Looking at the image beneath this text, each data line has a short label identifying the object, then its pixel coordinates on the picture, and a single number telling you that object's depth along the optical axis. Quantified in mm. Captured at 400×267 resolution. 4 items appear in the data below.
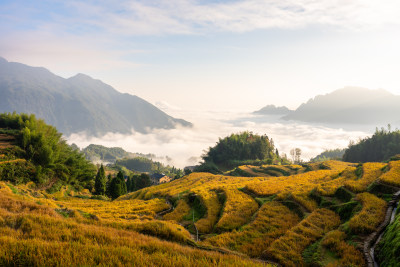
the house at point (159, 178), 154750
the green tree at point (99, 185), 53500
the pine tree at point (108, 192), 54650
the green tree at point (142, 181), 80375
